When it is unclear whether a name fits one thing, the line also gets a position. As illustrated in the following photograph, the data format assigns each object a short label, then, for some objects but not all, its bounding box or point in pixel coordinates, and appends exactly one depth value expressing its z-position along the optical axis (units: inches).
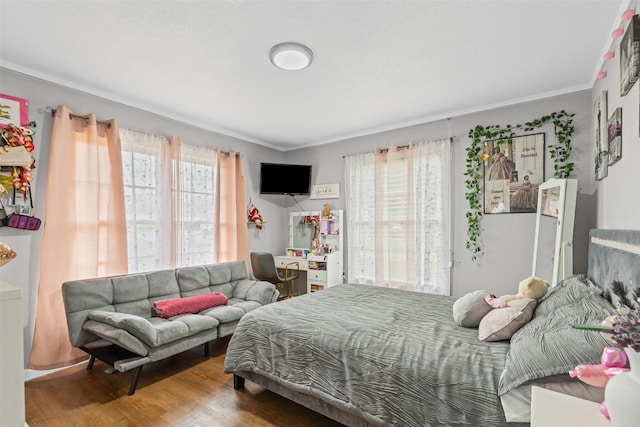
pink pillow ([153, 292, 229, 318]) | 121.6
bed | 51.5
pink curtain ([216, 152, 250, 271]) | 169.9
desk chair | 167.0
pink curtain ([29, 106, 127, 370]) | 108.6
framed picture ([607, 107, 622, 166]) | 78.3
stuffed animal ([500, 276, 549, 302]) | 79.4
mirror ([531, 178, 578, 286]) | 102.0
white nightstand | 37.4
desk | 175.9
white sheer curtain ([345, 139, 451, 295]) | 152.1
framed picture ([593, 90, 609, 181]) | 93.6
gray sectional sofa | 98.8
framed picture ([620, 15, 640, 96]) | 65.0
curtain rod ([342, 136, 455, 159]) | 150.1
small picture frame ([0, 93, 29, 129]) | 101.5
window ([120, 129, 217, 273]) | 134.8
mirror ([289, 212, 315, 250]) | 201.2
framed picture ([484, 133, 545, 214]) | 129.6
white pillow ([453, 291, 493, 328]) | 80.0
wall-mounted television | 189.3
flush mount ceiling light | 91.0
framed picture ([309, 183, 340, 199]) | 190.5
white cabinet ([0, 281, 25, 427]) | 39.8
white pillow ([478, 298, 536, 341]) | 69.1
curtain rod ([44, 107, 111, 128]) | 112.6
